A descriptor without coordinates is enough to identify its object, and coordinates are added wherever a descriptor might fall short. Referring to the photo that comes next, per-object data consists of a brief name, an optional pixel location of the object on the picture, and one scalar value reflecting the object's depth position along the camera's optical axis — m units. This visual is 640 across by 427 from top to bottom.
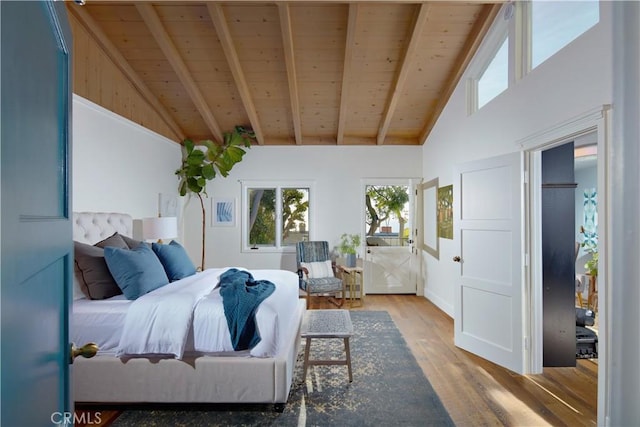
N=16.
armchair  5.15
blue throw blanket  2.37
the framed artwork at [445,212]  4.68
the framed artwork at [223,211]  6.11
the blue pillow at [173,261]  3.26
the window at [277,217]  6.19
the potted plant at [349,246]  5.68
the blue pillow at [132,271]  2.63
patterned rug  2.37
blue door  0.59
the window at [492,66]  3.42
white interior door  3.11
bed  2.42
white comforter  2.40
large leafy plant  5.61
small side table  5.41
